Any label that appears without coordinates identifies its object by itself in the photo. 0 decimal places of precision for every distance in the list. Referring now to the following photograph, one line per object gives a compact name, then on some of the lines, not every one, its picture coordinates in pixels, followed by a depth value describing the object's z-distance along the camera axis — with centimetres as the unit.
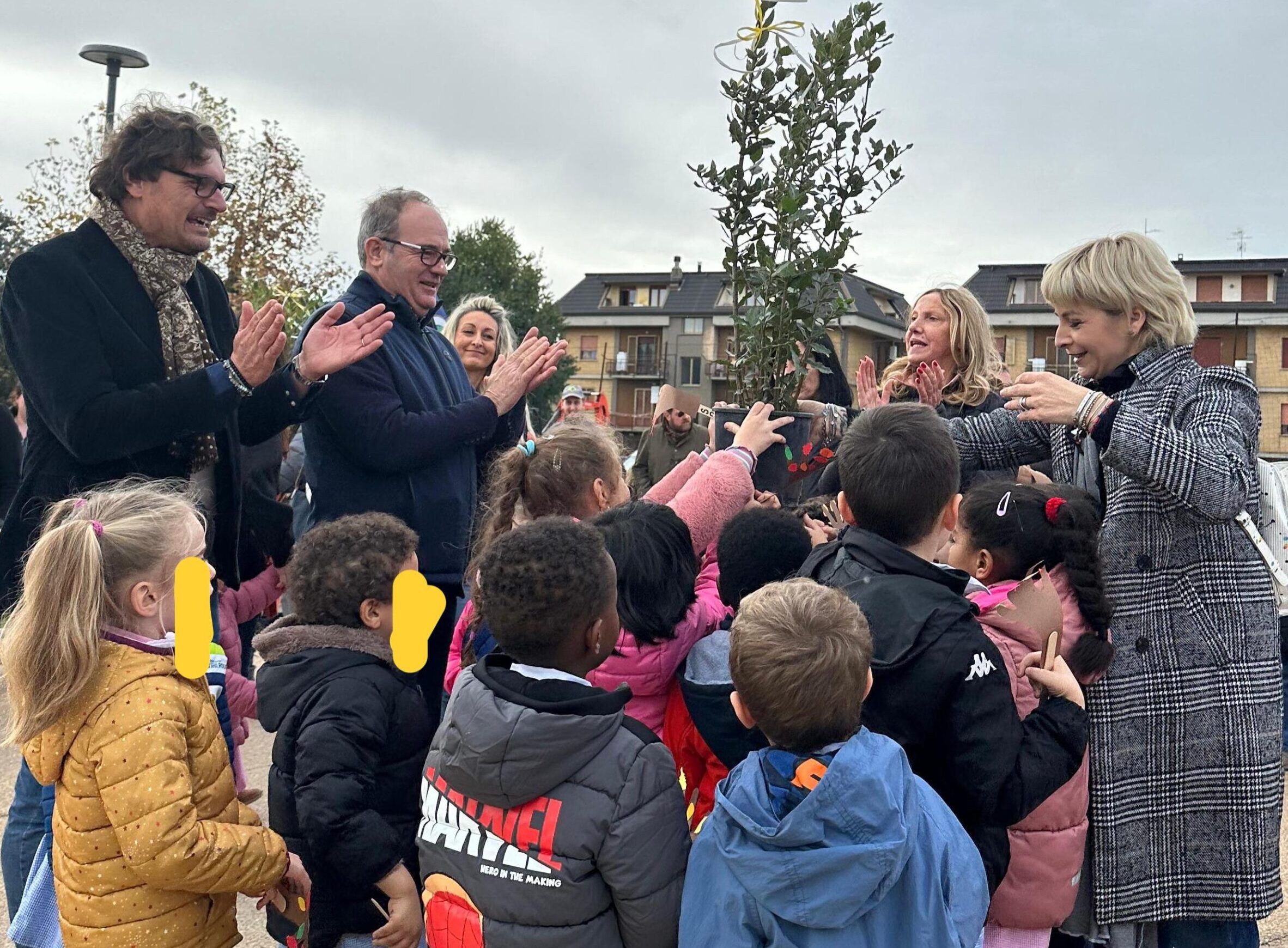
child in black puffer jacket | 218
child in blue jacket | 168
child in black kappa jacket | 195
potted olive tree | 291
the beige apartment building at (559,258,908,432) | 5294
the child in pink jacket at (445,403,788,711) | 268
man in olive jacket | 603
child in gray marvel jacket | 188
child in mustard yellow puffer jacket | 212
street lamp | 1061
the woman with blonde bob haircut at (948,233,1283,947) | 247
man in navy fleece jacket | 299
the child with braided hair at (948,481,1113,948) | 228
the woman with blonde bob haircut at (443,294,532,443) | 511
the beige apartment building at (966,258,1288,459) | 4359
